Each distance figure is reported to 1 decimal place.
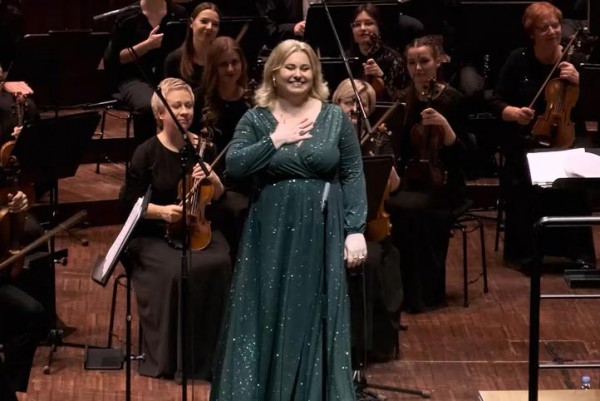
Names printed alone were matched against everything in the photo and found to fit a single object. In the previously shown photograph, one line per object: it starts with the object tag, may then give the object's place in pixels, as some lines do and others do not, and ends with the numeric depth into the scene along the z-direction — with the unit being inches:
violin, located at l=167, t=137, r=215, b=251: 470.6
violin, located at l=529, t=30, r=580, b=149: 571.8
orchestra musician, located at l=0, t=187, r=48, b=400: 452.4
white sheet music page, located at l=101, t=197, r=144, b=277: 399.9
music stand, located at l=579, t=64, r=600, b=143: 540.4
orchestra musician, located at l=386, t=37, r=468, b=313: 542.6
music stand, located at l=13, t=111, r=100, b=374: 461.4
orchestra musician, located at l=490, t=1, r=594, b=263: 585.6
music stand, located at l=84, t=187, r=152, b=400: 400.2
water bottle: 455.8
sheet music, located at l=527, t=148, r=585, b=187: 359.6
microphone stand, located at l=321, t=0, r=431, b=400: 453.7
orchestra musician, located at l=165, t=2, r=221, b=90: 569.0
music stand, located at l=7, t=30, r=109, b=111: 605.3
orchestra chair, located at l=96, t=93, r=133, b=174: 650.8
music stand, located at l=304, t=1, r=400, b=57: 608.4
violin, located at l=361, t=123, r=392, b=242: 490.9
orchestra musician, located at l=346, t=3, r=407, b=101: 583.2
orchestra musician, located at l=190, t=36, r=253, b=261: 527.5
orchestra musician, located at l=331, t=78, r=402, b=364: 489.7
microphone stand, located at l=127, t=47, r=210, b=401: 388.5
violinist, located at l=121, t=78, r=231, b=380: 482.9
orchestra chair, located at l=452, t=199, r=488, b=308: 556.7
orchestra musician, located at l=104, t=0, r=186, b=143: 625.3
